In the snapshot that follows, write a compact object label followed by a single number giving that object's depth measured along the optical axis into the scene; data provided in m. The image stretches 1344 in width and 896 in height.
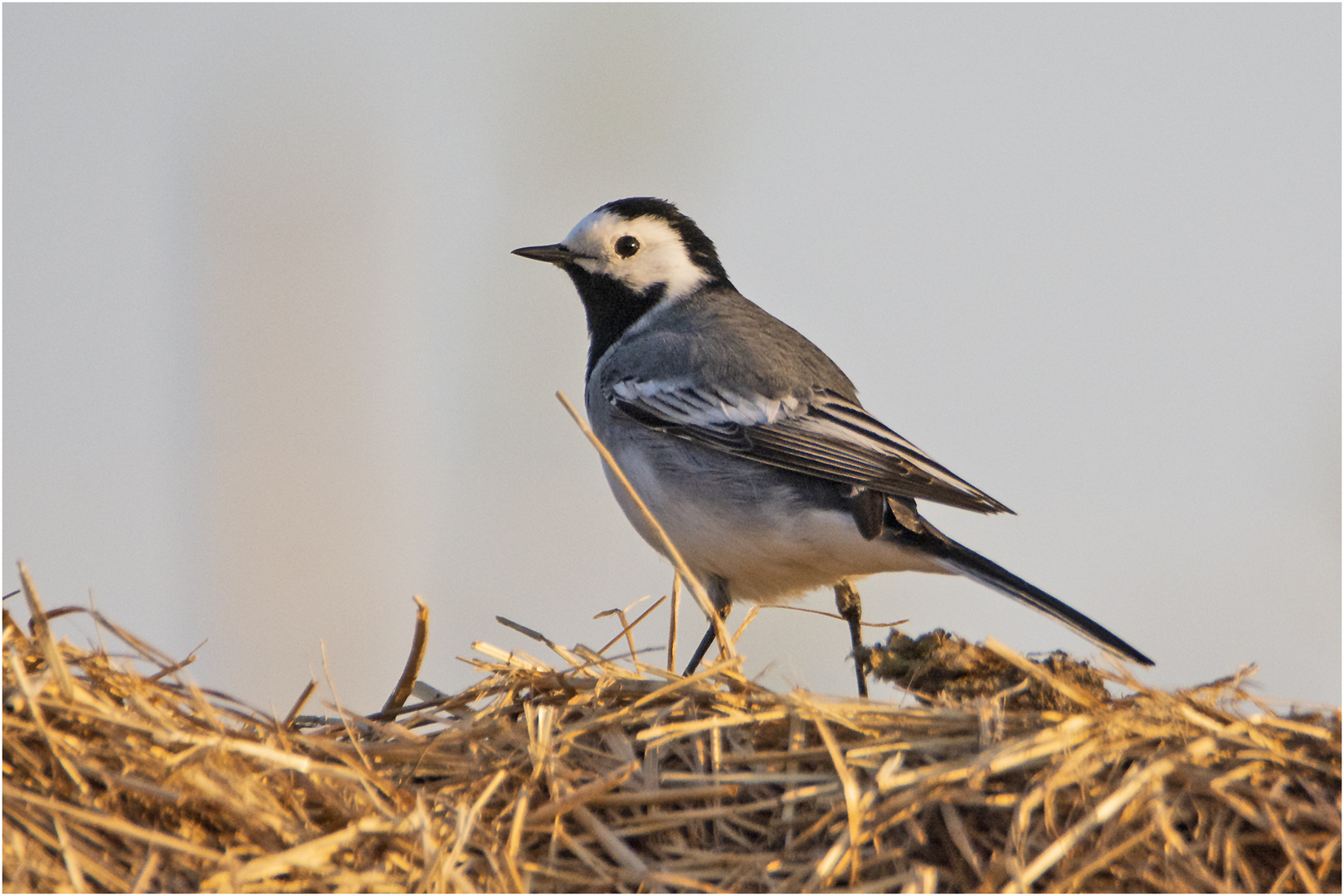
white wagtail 7.77
